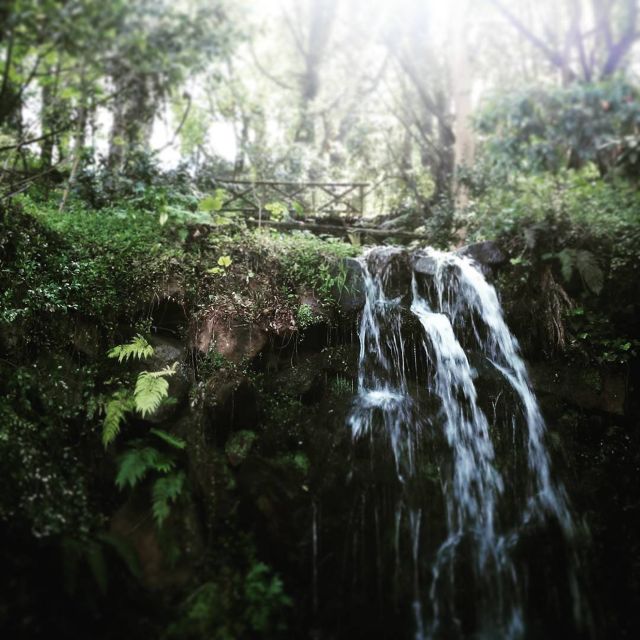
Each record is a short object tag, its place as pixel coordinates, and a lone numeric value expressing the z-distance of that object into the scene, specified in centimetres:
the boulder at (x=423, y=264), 705
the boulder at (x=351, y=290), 621
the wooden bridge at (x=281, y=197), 935
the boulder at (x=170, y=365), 482
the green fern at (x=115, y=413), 447
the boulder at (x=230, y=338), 541
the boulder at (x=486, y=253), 736
